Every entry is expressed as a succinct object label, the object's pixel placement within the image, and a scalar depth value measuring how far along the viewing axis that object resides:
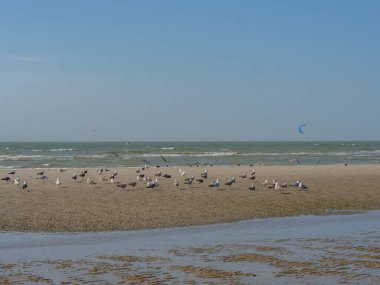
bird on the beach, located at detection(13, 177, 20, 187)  25.88
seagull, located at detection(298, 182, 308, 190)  25.00
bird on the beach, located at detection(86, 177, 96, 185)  26.73
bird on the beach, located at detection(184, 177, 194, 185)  26.32
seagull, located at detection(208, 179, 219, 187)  25.20
